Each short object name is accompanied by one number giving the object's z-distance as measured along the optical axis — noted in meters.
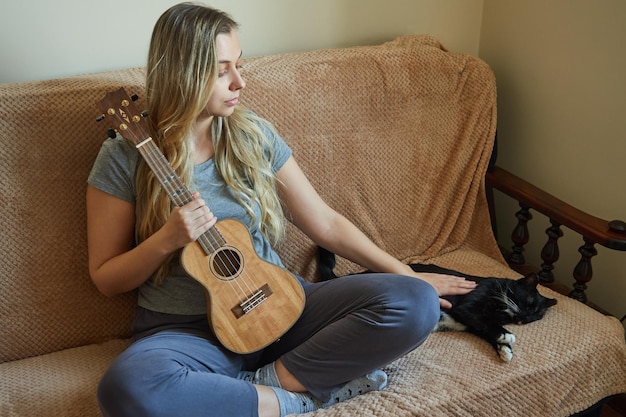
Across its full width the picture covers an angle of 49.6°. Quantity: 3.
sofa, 1.50
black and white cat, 1.64
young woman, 1.33
